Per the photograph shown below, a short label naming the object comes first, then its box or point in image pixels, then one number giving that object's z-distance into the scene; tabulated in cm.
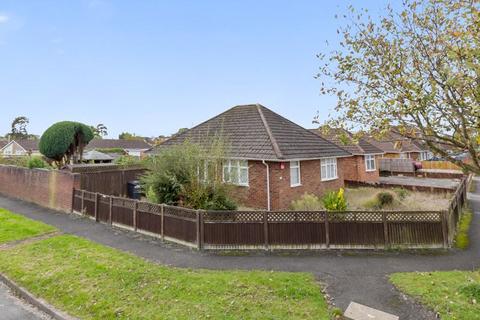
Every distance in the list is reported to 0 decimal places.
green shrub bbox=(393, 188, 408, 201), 1559
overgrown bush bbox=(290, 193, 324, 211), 1230
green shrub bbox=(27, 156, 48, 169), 1677
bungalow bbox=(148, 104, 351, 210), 1330
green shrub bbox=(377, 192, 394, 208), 1359
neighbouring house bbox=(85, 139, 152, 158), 5756
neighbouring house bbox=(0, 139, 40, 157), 5566
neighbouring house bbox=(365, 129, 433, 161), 3978
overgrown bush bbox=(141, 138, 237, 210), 1032
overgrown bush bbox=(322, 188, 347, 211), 1058
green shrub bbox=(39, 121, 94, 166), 1902
